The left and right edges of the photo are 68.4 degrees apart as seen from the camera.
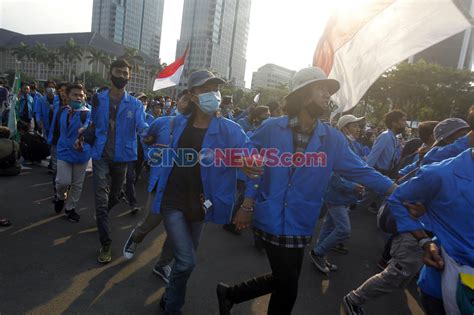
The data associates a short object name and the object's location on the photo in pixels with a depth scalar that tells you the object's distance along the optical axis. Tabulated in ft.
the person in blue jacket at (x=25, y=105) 32.81
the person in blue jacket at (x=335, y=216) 13.19
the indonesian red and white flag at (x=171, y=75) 26.70
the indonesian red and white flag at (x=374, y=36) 8.33
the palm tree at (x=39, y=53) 262.88
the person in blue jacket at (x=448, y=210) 5.91
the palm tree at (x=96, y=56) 265.95
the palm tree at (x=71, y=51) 259.80
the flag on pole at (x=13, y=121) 22.92
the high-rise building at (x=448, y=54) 211.61
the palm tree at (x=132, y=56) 248.73
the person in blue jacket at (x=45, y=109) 25.11
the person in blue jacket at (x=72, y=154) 15.66
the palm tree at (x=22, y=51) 274.57
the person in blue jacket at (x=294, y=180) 7.77
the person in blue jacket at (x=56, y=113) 17.94
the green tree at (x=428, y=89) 105.70
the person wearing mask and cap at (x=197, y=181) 8.98
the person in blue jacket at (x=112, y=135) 12.62
